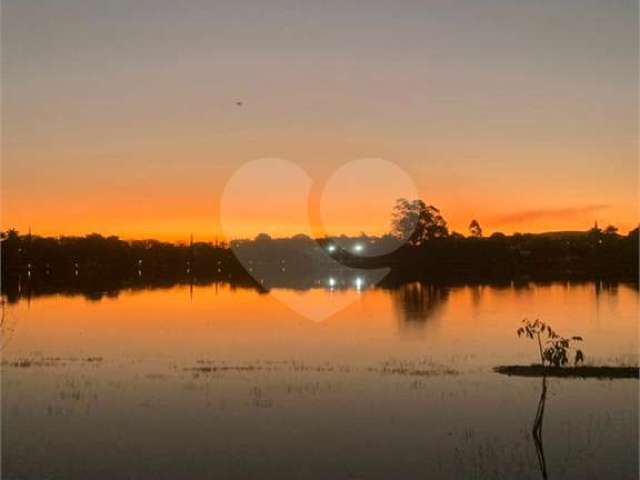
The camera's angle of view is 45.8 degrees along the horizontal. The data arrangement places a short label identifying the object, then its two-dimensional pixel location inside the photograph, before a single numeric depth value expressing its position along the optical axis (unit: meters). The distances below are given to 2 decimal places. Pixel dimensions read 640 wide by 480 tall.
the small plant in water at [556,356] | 20.43
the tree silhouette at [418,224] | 174.62
